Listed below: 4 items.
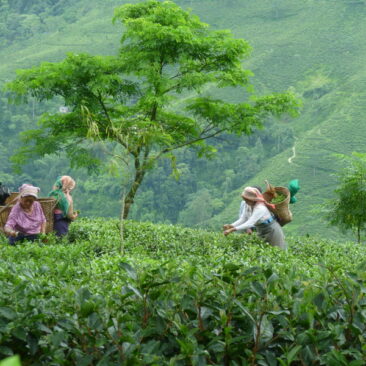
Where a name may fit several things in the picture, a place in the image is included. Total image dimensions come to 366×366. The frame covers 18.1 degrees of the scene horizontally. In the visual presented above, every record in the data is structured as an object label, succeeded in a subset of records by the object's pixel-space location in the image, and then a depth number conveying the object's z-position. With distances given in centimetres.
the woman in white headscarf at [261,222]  1424
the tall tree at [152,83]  2699
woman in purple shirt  1369
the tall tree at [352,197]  2955
